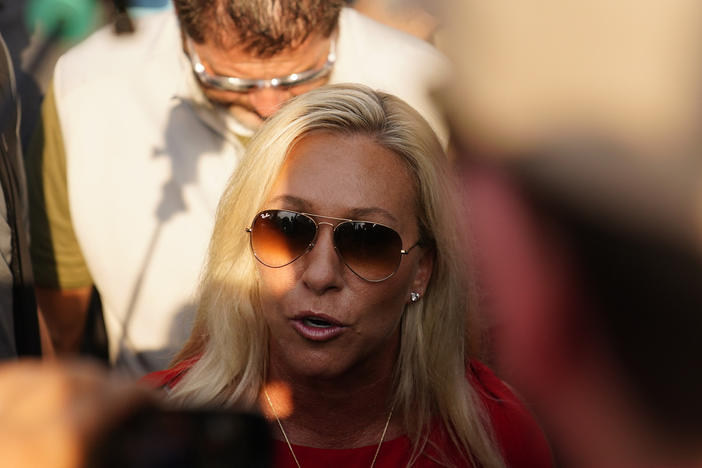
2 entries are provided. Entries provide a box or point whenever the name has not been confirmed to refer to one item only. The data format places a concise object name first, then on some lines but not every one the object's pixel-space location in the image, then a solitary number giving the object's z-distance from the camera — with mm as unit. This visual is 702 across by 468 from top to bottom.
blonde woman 1964
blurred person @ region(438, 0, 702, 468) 1209
